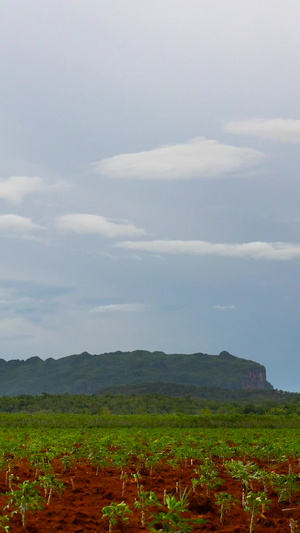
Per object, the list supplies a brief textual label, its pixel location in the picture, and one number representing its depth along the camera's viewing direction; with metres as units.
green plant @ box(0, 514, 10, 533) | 17.27
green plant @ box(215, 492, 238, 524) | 21.52
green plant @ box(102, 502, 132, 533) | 17.94
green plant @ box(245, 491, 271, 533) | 19.30
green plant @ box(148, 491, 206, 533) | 14.30
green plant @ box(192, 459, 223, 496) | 25.69
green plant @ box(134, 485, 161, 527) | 19.25
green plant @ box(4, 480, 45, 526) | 18.73
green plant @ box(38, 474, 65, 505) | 23.50
